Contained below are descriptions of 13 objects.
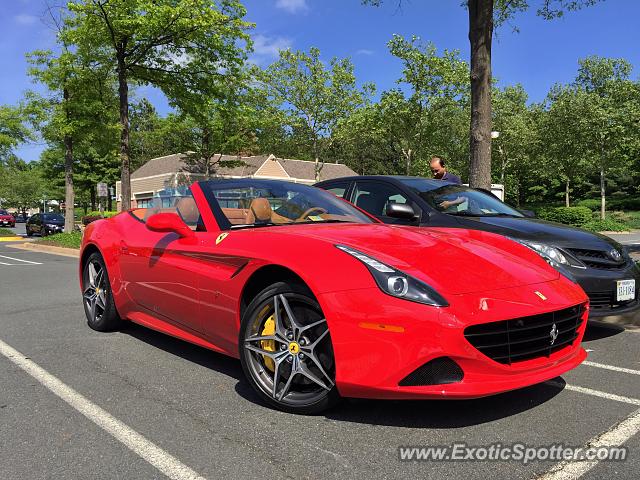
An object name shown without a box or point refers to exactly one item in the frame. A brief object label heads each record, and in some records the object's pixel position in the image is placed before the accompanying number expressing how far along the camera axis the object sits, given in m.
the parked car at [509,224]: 4.50
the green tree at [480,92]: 8.70
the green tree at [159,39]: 14.05
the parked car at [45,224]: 29.77
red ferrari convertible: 2.43
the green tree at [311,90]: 30.44
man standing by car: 7.41
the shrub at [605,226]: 27.00
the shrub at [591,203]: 42.72
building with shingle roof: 42.72
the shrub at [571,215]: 27.72
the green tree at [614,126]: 28.66
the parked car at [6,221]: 49.15
